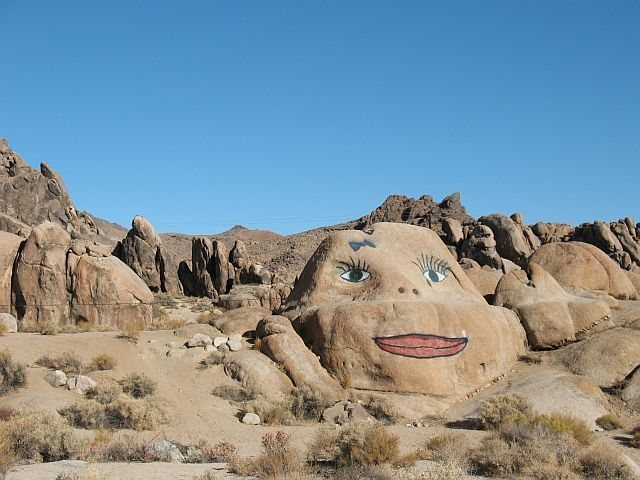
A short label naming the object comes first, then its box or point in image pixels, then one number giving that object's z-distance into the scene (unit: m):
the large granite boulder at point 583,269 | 21.11
